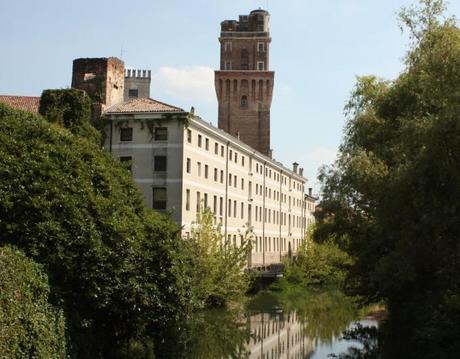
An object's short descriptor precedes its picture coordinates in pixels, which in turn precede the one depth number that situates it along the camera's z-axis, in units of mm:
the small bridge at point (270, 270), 57769
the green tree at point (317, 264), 64438
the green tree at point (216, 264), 37344
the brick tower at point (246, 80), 83625
